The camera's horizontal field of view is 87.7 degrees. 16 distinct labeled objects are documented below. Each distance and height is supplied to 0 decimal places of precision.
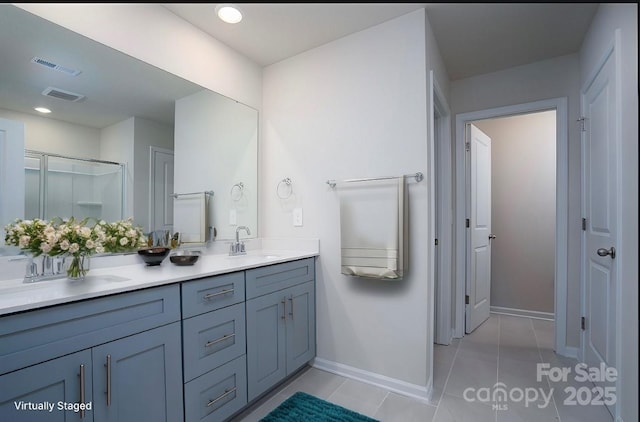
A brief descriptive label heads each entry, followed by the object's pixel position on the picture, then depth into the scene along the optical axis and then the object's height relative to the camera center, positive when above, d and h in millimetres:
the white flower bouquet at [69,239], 1395 -121
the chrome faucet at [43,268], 1470 -259
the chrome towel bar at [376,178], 2062 +215
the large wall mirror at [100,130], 1544 +456
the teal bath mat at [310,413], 1810 -1127
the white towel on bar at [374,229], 2055 -110
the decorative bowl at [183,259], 1936 -279
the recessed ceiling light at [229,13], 2031 +1233
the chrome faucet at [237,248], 2418 -266
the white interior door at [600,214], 1844 -12
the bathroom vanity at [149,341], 1130 -554
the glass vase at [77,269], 1493 -260
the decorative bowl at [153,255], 1861 -245
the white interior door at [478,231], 3061 -186
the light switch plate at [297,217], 2551 -42
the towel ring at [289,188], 2607 +188
